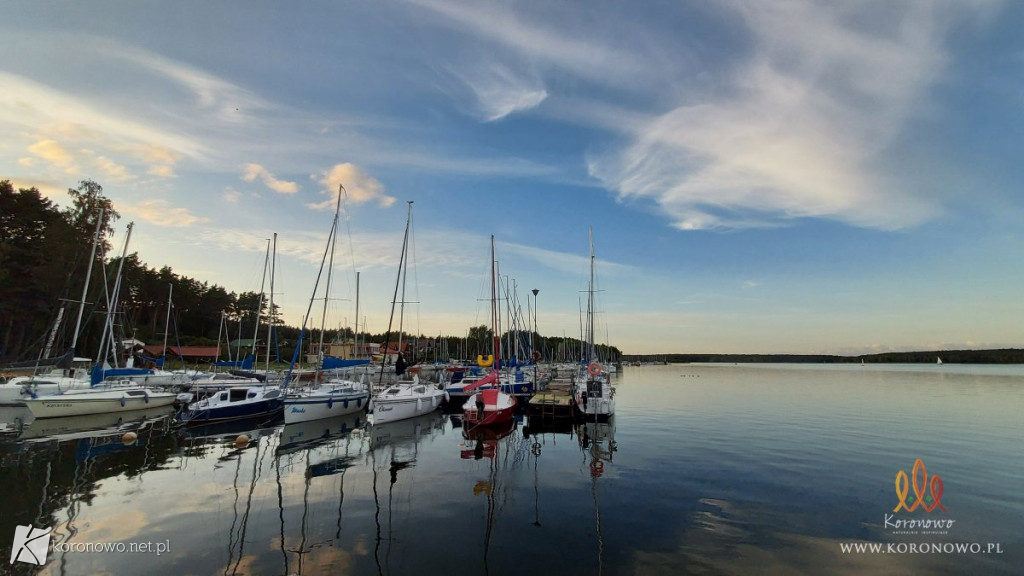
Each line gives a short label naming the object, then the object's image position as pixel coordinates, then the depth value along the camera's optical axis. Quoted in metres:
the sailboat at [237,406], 30.78
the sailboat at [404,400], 31.97
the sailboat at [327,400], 31.47
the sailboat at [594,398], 33.22
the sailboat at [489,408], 30.58
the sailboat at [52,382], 33.03
